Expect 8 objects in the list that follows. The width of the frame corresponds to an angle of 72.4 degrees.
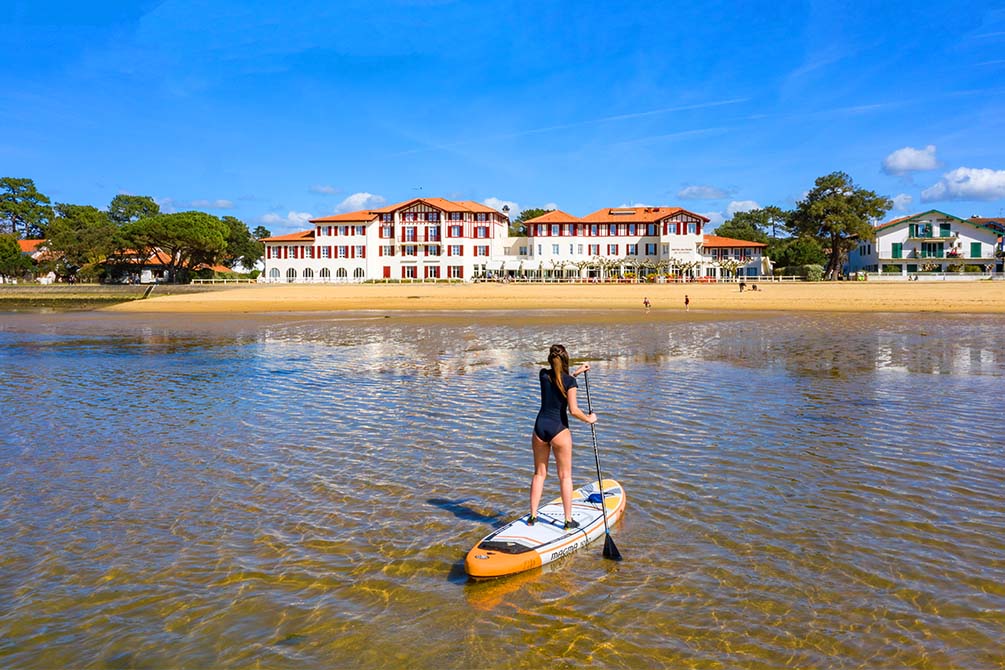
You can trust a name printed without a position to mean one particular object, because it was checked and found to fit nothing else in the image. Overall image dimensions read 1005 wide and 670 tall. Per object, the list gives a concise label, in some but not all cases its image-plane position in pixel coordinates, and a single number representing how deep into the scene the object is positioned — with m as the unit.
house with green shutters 81.75
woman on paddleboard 6.38
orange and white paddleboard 6.05
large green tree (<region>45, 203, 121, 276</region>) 82.75
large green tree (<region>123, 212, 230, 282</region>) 73.94
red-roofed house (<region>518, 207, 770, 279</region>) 82.19
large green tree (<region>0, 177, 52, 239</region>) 119.38
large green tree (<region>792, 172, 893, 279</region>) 76.56
